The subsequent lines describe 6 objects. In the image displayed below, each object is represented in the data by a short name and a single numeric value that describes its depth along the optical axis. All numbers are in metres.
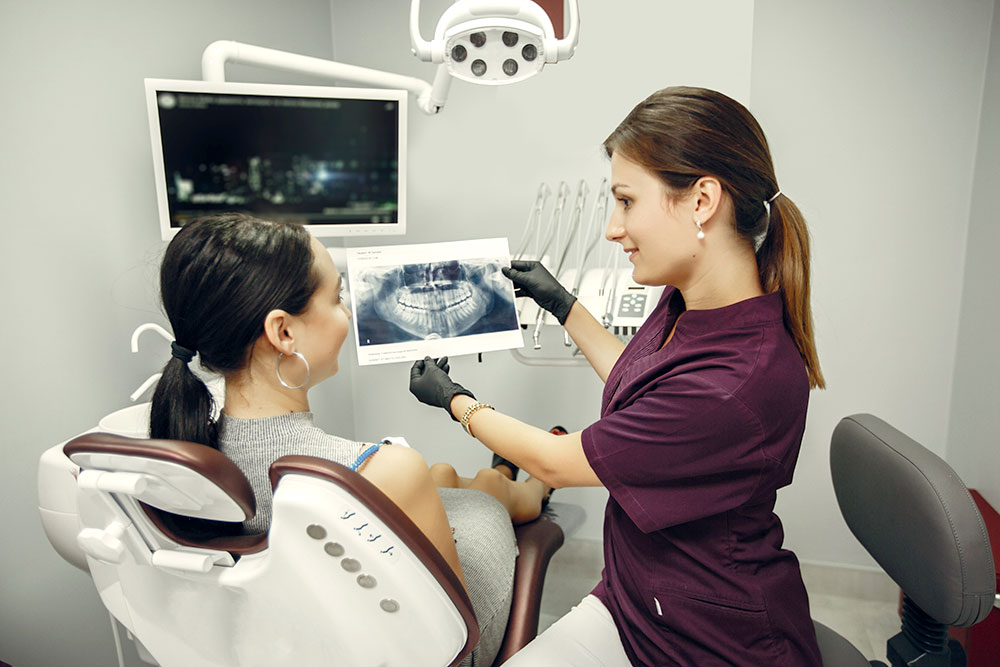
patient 0.97
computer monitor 1.52
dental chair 0.71
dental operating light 1.18
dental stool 1.00
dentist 1.02
